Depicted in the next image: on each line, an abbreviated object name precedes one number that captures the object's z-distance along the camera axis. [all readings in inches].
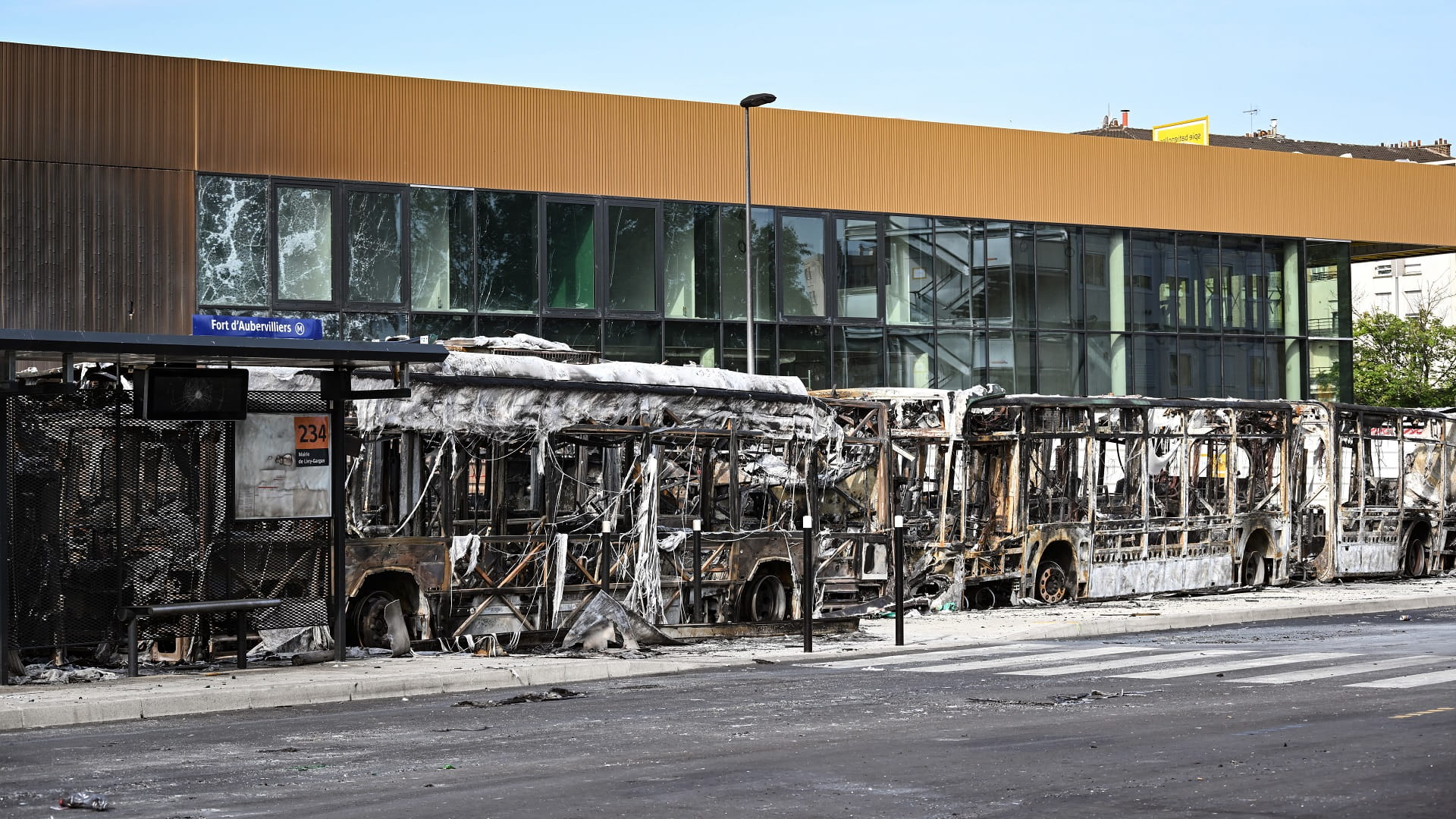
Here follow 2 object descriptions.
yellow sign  2306.8
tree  2822.3
